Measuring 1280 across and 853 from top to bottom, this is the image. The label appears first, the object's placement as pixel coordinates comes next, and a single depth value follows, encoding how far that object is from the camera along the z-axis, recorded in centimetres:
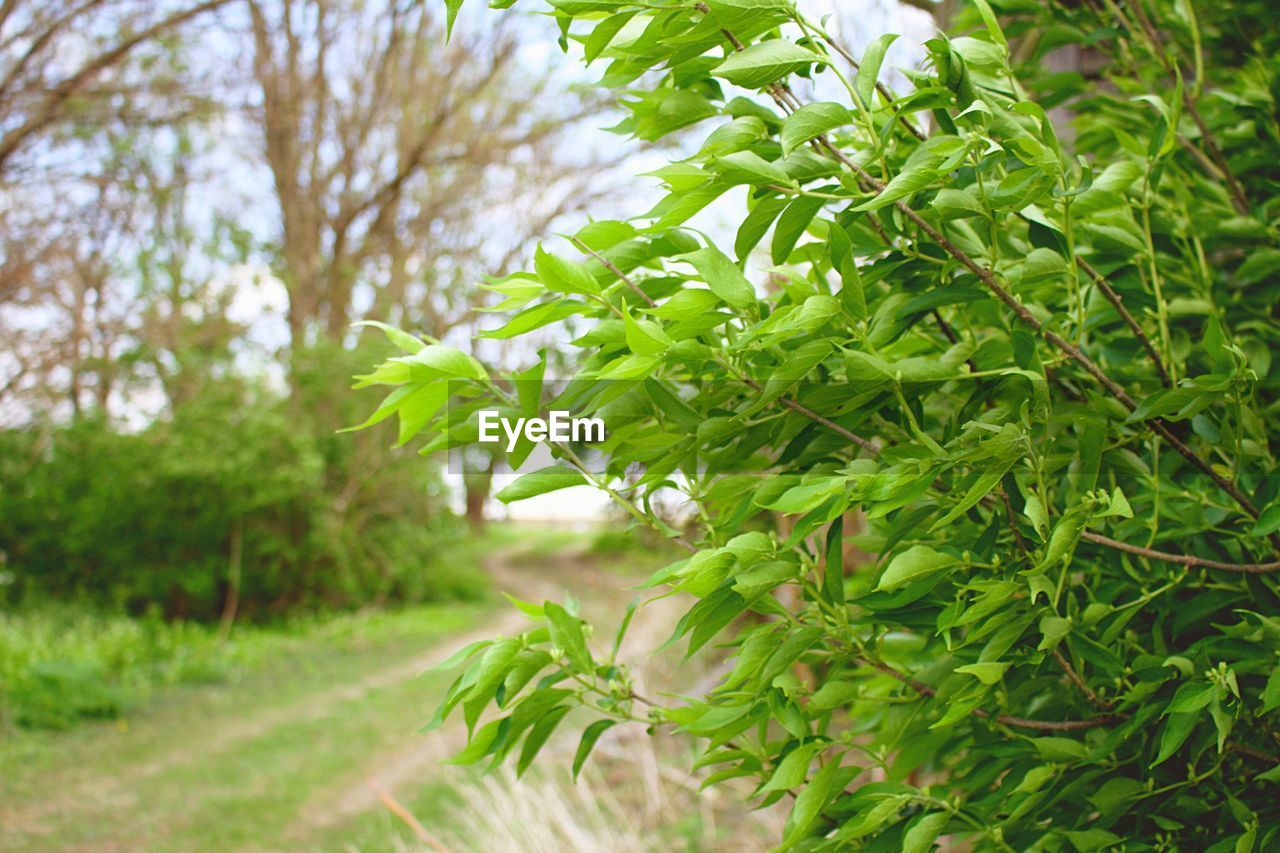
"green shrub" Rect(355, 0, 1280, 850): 93
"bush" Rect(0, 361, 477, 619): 1144
